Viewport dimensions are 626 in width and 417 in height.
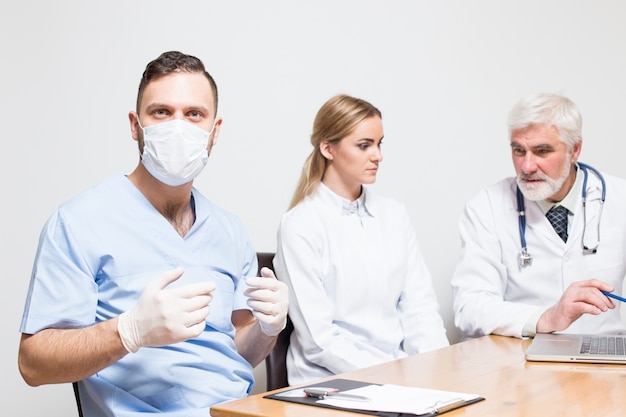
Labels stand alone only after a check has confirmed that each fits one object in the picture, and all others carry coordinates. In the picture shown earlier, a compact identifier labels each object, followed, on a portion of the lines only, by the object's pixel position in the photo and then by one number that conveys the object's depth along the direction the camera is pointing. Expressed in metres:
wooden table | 1.21
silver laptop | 1.62
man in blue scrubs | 1.41
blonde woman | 2.27
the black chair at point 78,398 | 1.60
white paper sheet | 1.17
